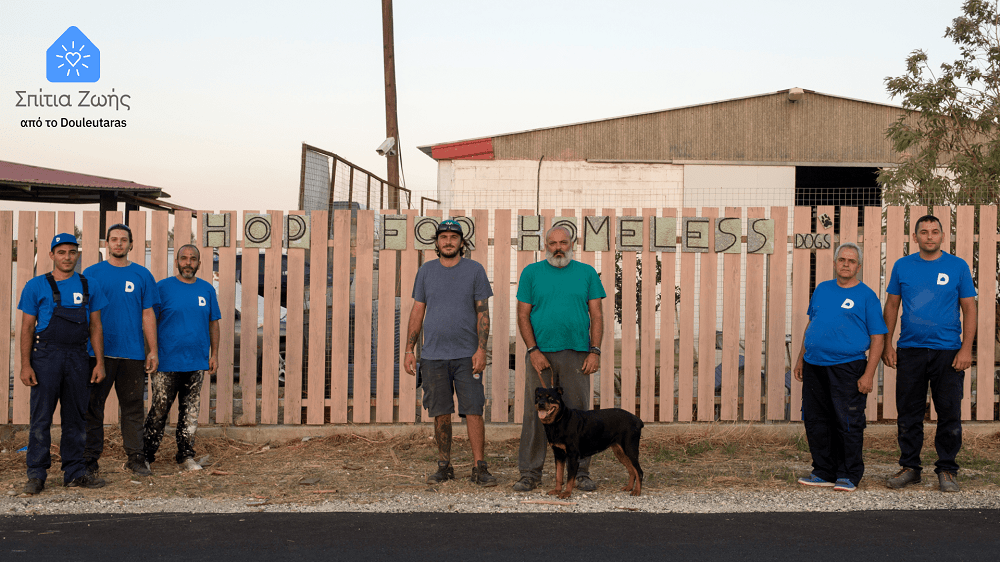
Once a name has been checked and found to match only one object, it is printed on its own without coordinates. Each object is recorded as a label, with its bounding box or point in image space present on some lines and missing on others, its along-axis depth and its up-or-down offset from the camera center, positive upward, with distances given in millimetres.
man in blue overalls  5078 -612
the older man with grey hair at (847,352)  5164 -536
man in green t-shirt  5246 -400
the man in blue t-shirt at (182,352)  5723 -637
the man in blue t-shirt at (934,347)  5176 -495
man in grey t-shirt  5359 -504
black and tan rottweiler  4812 -1033
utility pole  13900 +3198
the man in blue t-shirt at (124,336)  5555 -509
